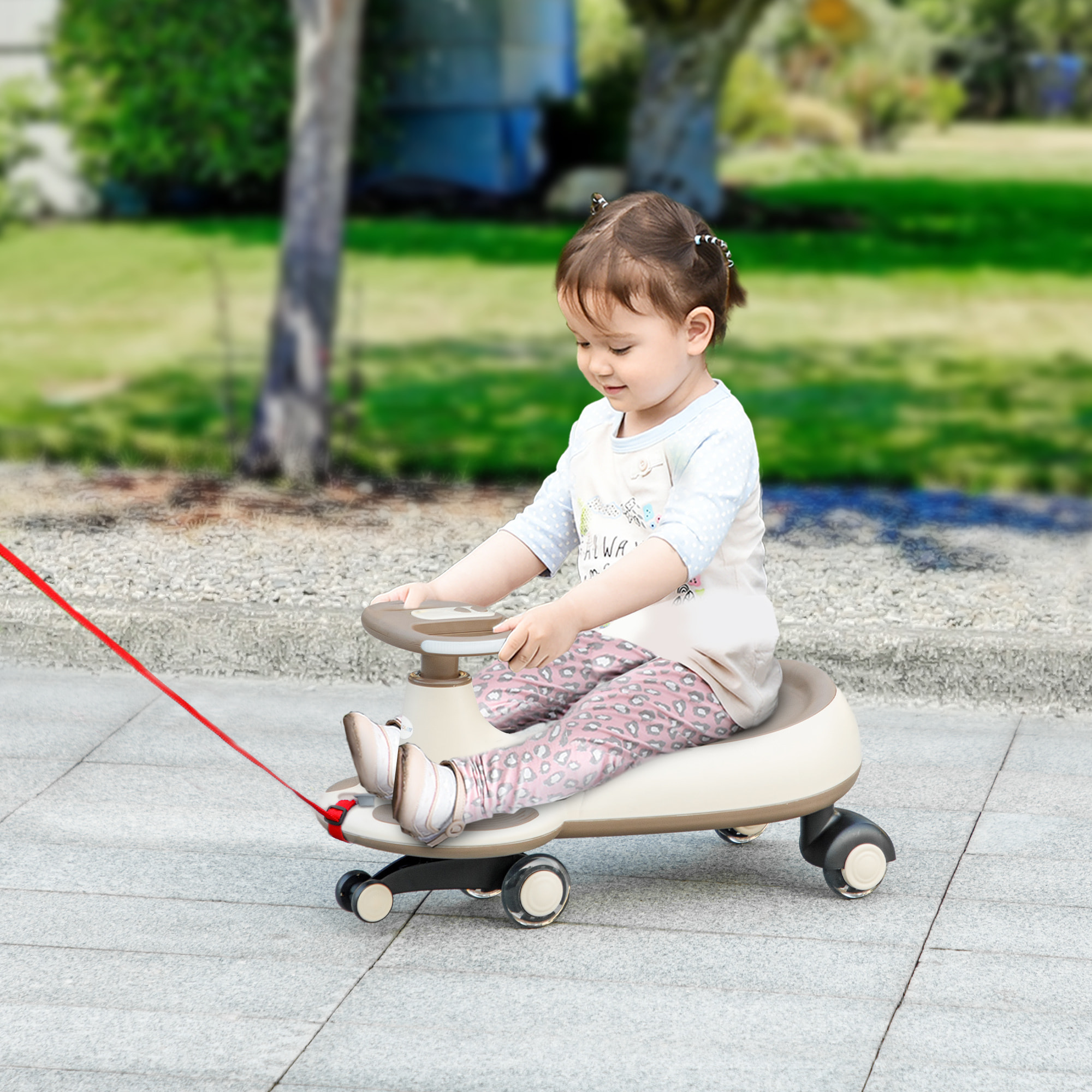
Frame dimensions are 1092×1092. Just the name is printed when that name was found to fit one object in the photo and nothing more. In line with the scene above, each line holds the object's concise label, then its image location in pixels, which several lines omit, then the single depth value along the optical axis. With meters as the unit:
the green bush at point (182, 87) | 13.49
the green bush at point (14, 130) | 13.75
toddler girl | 2.72
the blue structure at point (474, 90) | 14.00
